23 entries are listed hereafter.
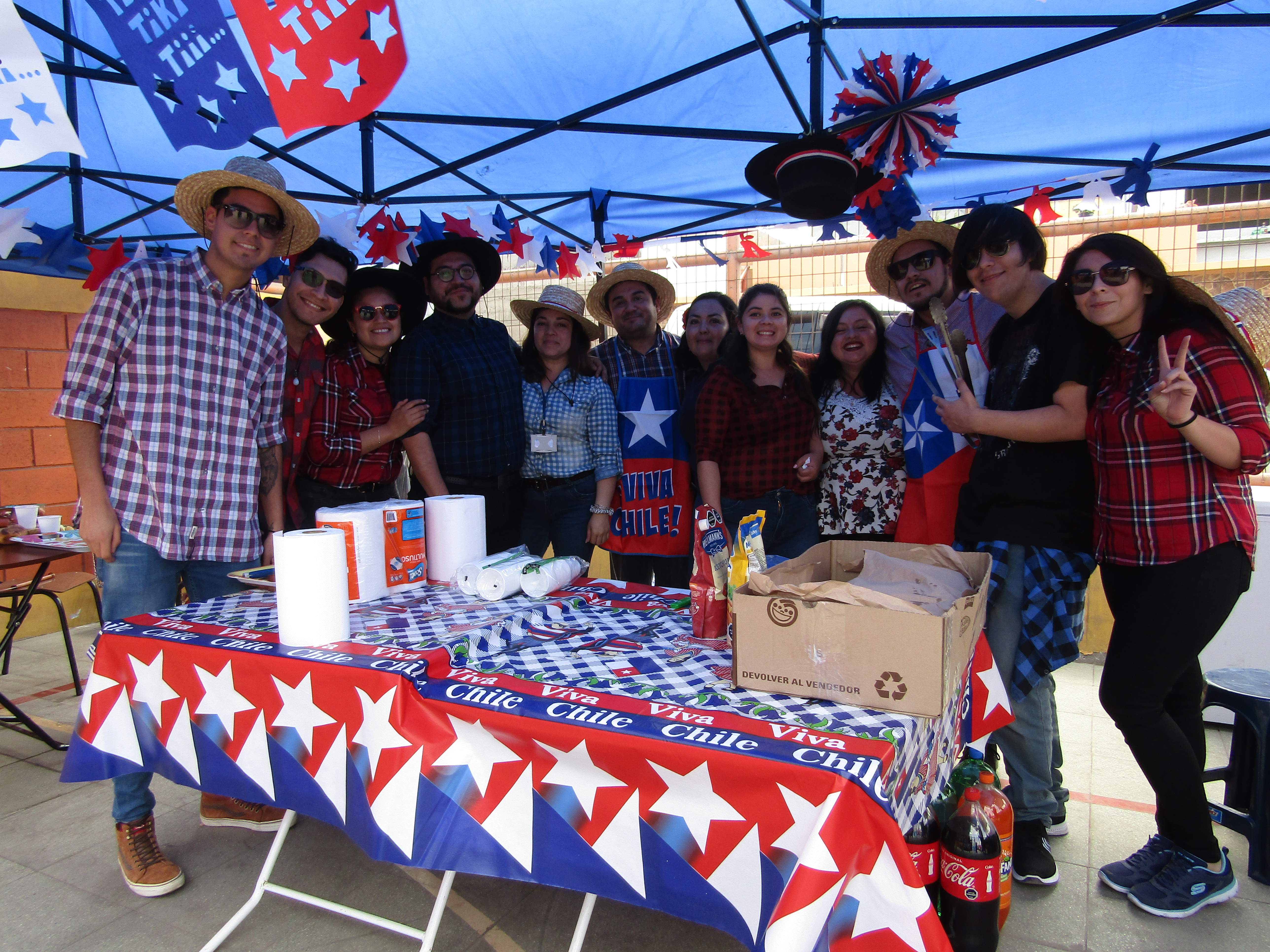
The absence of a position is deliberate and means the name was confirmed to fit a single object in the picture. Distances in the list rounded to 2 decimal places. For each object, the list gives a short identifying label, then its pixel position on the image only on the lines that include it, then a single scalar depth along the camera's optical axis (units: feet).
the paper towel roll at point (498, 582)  6.29
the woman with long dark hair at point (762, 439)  9.30
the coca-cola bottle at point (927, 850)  4.73
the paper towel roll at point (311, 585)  4.98
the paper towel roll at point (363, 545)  5.97
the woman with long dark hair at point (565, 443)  10.07
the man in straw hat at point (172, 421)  6.44
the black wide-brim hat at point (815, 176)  9.89
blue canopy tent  9.25
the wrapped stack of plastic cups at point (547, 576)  6.46
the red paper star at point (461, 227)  11.93
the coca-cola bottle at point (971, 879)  4.81
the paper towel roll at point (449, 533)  6.88
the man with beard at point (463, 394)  9.25
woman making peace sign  5.55
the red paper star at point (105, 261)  9.64
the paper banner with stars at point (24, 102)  5.08
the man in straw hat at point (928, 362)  8.22
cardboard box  3.77
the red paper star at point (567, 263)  15.88
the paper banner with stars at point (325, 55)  5.15
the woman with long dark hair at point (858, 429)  9.02
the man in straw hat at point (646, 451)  10.53
